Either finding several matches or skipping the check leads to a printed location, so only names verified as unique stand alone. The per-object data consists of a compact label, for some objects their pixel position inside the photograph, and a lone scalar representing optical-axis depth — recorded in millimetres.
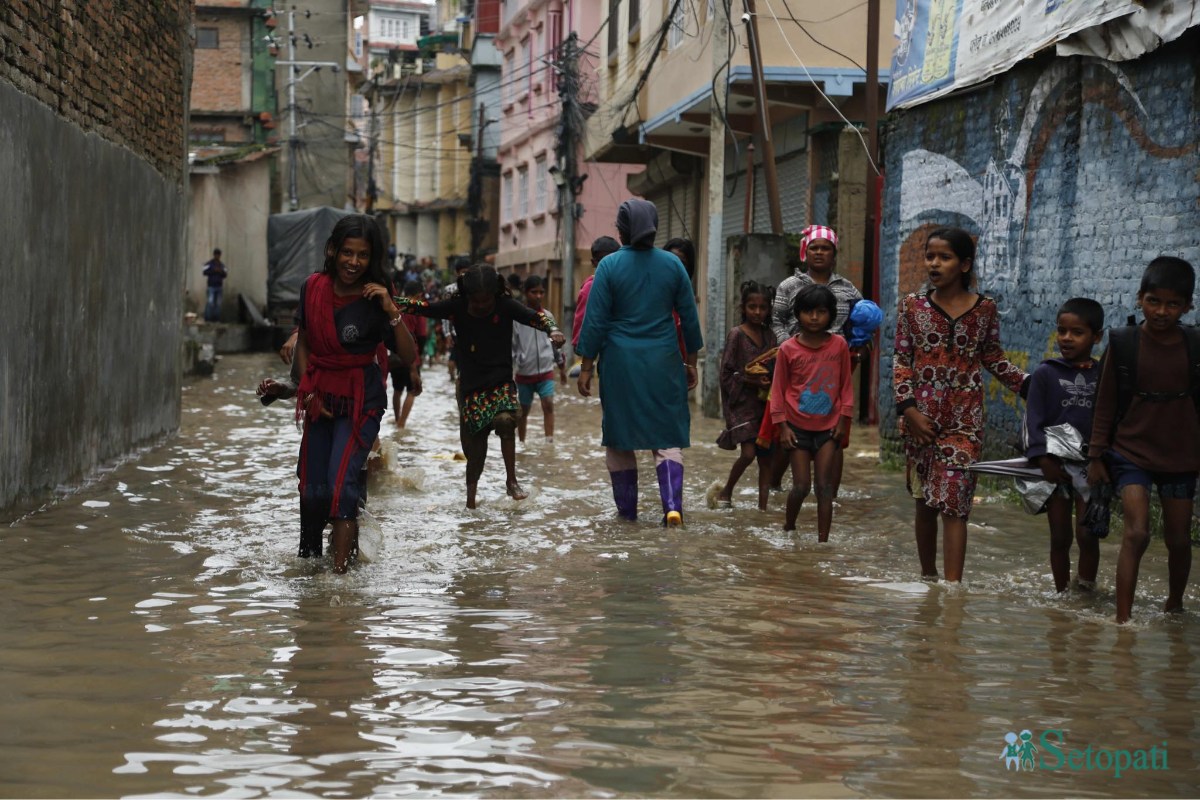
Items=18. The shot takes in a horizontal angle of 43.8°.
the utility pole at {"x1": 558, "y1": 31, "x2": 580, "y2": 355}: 30688
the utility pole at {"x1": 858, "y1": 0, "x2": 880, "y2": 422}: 15461
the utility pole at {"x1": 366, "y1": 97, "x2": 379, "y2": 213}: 64200
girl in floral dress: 6676
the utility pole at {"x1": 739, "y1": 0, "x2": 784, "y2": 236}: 15570
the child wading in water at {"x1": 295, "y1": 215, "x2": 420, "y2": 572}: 6691
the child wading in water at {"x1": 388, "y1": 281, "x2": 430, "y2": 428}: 8584
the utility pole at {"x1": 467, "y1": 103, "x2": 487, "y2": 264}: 51625
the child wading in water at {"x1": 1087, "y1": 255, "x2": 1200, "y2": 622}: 6043
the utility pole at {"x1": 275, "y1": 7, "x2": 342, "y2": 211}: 44875
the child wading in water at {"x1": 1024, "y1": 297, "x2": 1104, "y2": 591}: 6668
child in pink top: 8398
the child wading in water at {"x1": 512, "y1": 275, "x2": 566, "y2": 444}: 13609
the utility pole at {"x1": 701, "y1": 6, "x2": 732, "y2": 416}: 17438
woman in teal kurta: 8750
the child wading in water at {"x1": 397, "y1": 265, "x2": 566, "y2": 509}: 9383
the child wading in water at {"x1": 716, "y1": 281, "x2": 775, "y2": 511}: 9875
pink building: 35031
